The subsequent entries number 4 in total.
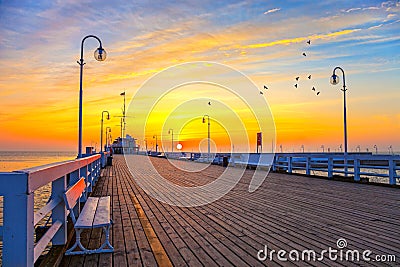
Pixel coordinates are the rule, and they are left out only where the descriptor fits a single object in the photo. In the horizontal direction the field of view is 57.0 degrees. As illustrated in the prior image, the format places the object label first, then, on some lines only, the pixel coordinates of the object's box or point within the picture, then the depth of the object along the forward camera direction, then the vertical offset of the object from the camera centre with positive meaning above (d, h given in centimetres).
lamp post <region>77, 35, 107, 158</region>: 1283 +312
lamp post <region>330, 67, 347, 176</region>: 1726 +168
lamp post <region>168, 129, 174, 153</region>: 6091 +200
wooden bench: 434 -92
